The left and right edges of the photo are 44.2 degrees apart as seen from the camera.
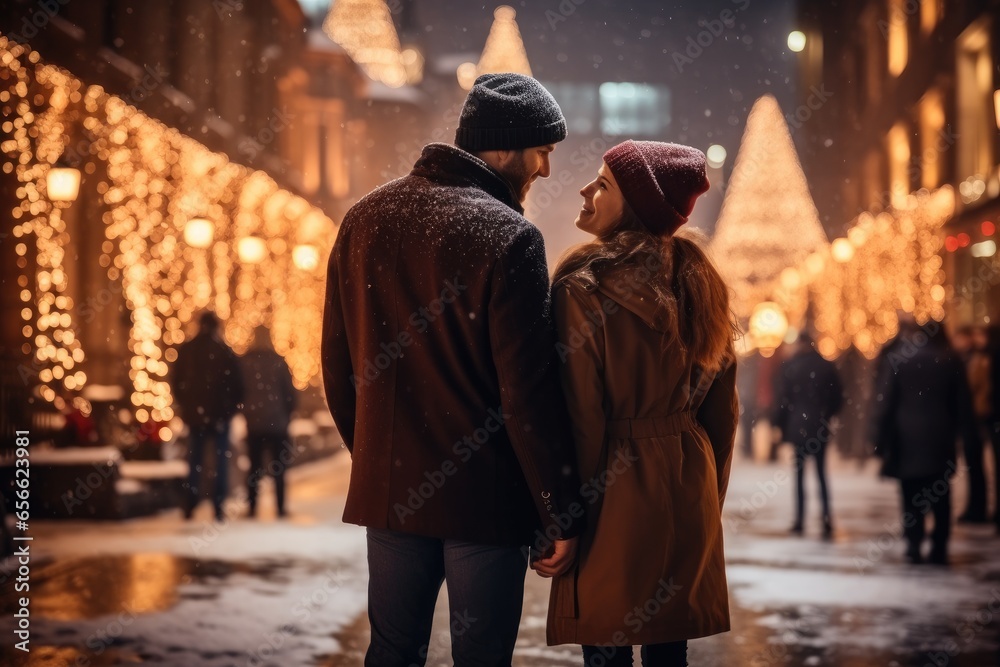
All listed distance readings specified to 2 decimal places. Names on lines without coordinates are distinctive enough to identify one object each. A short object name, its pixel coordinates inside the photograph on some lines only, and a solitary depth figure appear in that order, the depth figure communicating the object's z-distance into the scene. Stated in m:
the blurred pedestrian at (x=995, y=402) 12.75
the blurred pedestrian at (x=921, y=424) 10.07
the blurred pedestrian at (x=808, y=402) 12.27
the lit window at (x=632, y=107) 63.03
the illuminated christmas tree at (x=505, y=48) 43.97
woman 3.66
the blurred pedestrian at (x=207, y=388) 12.71
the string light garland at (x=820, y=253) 25.81
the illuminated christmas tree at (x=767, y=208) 53.94
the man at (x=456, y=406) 3.41
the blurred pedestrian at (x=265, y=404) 13.38
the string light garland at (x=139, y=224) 15.30
